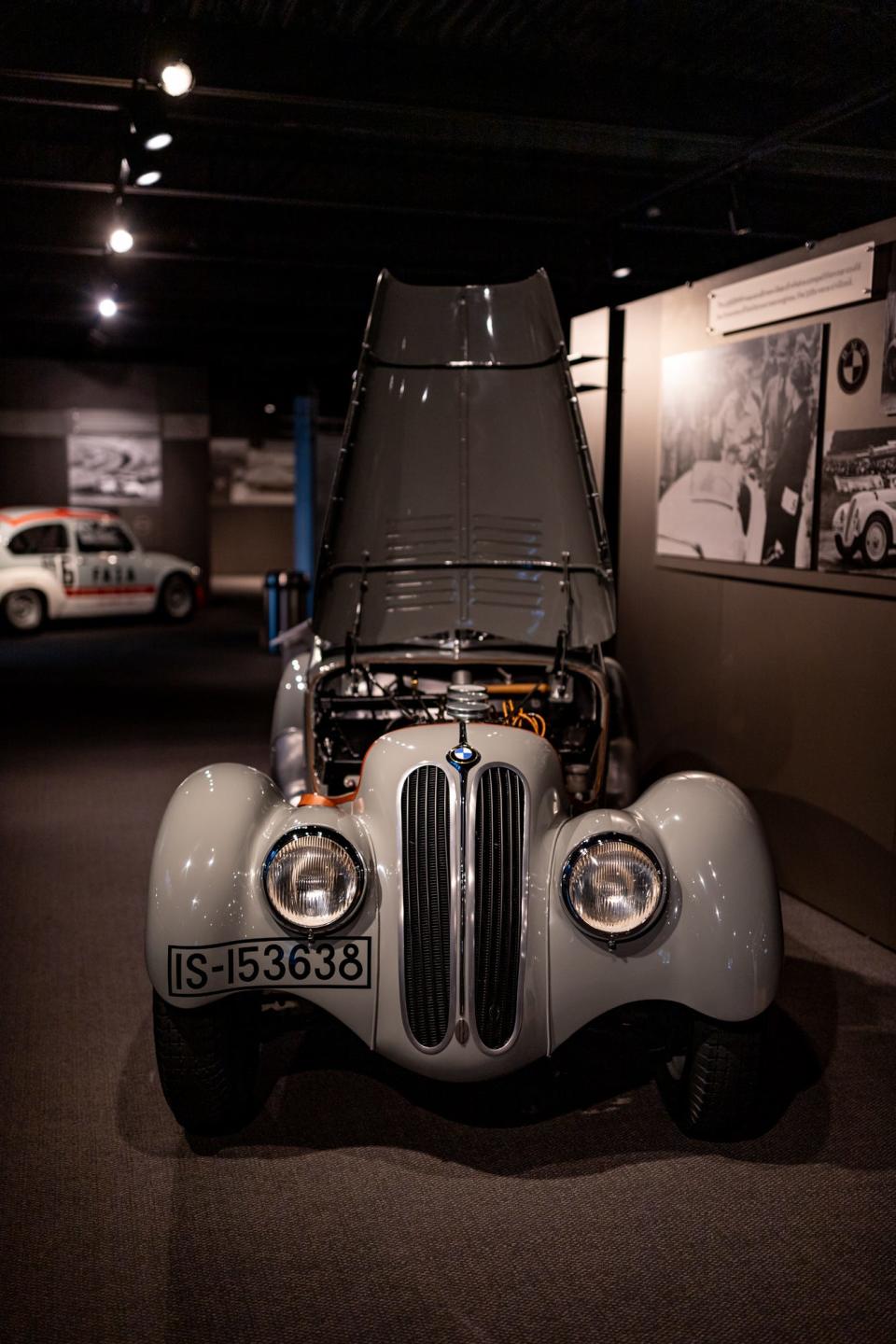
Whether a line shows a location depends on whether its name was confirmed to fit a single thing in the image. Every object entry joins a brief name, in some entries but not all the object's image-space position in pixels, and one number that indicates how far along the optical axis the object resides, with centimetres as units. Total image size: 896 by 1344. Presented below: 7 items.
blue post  1862
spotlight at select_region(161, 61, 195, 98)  564
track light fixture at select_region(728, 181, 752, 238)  764
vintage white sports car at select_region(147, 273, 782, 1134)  294
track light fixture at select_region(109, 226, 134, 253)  843
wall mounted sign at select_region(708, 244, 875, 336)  466
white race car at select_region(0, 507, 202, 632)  1450
